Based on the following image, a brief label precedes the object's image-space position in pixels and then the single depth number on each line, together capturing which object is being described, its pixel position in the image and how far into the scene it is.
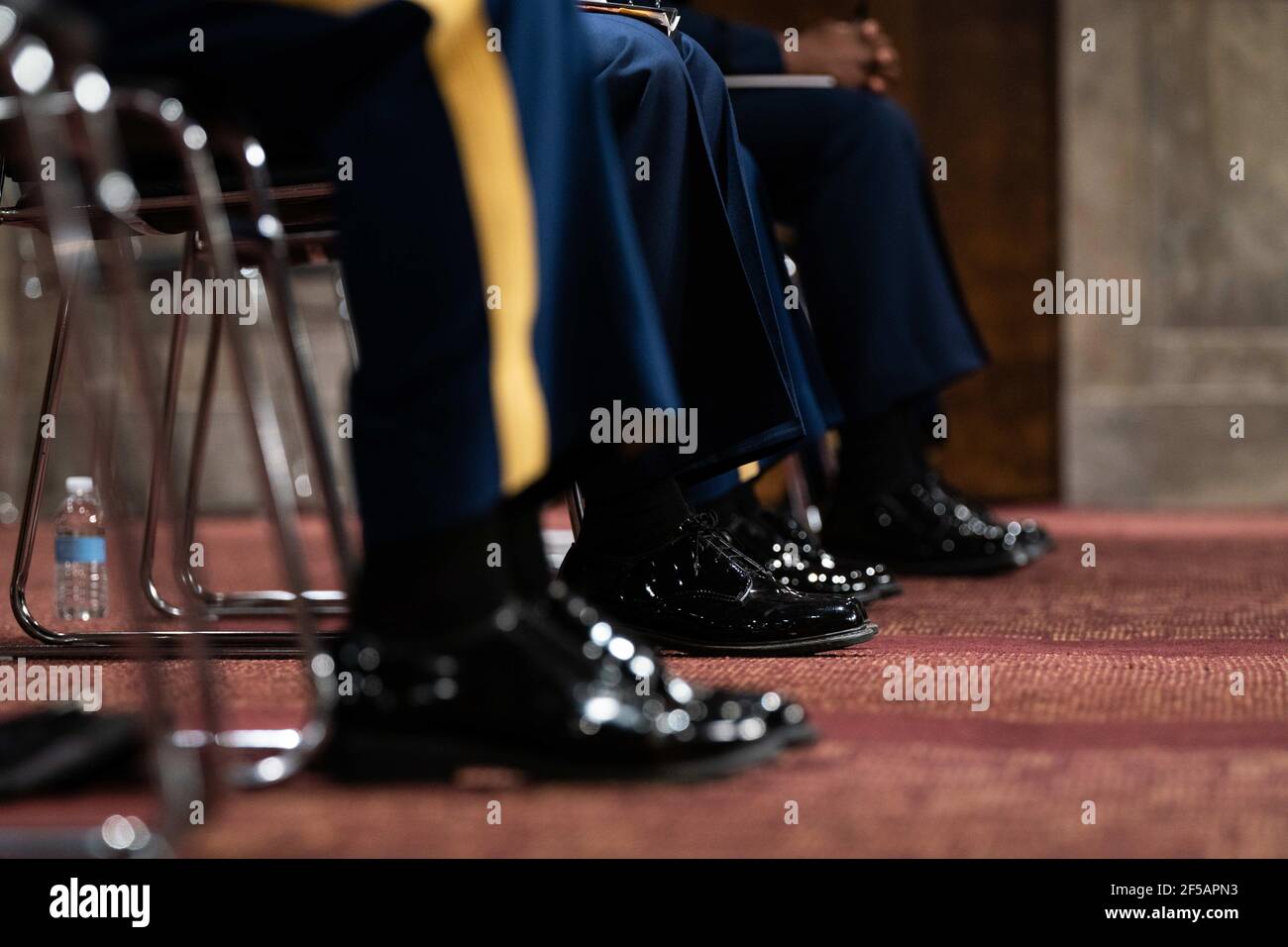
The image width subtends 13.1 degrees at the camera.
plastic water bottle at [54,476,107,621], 7.04
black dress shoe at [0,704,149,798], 5.17
